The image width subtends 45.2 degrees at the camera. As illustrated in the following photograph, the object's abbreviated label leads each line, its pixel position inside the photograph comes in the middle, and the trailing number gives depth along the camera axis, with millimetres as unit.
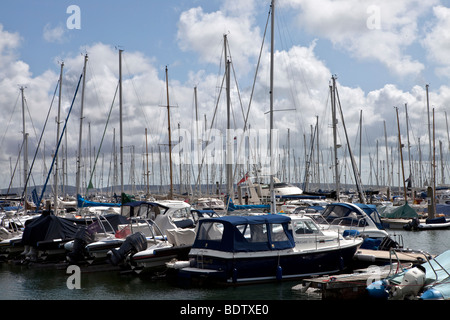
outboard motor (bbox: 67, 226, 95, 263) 26594
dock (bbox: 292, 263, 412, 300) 18250
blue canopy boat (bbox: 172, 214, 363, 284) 21234
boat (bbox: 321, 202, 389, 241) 29516
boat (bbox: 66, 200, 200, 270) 24812
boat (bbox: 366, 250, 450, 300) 15634
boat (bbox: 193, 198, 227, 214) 56119
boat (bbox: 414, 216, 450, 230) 49219
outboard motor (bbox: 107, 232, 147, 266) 24562
